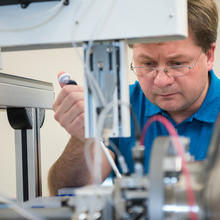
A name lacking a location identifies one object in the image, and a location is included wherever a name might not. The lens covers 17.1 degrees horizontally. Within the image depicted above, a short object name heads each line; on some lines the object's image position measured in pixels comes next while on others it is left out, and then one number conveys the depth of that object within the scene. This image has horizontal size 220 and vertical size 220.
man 1.19
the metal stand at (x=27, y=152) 1.33
